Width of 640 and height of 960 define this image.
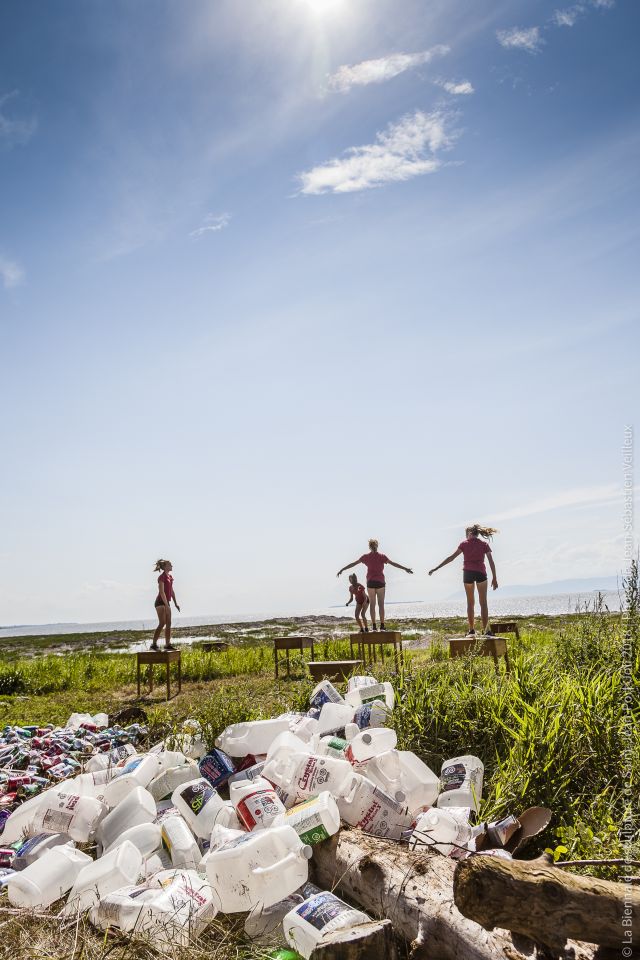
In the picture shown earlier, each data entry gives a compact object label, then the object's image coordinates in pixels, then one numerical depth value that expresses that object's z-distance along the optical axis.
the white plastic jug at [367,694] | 5.55
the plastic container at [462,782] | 3.76
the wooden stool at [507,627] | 9.82
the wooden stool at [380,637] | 9.59
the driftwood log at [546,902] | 2.04
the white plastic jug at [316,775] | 3.69
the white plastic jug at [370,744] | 4.19
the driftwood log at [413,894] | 2.29
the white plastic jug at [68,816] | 4.03
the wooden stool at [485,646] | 7.05
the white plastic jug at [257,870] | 2.96
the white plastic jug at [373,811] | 3.45
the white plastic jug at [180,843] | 3.50
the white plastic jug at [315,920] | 2.62
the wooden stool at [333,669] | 7.84
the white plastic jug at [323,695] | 5.64
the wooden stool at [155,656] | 9.90
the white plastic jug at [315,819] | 3.17
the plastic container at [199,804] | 3.86
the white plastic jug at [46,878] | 3.24
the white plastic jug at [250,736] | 4.73
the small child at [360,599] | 15.97
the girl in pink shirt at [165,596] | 12.95
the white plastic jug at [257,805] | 3.44
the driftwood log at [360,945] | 2.28
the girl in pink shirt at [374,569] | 13.81
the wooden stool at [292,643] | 11.58
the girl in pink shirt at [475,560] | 11.85
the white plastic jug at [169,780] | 4.32
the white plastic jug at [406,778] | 3.87
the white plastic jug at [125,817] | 3.89
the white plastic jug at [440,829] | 3.31
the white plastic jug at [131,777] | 4.29
